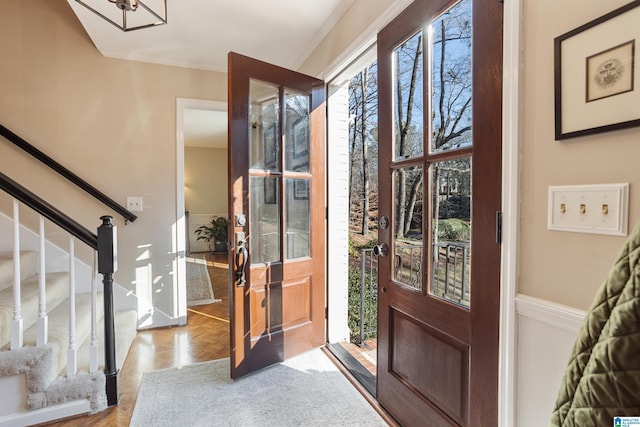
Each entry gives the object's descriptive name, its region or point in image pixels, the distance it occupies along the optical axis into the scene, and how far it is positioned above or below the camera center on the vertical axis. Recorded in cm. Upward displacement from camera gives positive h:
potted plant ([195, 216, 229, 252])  724 -60
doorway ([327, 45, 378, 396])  224 -41
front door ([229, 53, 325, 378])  202 -4
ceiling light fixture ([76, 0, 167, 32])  209 +136
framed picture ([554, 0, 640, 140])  75 +34
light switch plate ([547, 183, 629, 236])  78 +0
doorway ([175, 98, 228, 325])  304 +26
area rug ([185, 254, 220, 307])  377 -108
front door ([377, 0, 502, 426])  112 -2
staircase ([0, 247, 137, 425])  163 -89
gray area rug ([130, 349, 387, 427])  169 -113
